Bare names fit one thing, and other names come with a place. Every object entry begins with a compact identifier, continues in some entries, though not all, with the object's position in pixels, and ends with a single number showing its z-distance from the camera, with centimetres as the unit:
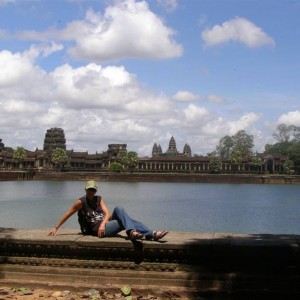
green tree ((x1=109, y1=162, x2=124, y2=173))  11632
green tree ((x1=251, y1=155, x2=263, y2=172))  12669
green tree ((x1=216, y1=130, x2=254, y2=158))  13412
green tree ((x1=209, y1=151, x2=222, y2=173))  12812
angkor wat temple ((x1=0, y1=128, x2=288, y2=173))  12862
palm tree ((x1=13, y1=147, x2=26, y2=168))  12612
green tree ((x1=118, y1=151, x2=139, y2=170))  12262
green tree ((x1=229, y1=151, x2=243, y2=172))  12482
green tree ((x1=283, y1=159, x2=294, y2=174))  11638
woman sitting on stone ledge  591
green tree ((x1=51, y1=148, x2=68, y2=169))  12086
